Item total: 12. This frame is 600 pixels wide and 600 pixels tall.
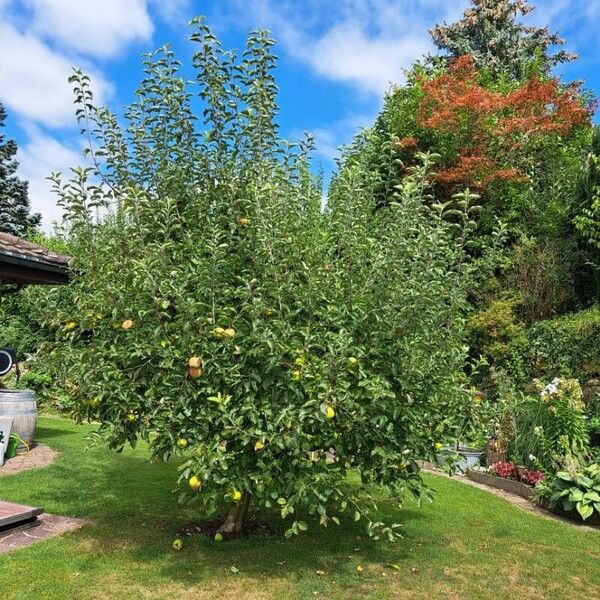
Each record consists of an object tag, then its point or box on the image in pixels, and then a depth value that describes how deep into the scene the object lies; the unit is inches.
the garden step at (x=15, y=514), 198.8
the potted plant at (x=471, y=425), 195.5
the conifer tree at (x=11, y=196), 1381.6
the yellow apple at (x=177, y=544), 193.3
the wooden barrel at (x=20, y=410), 349.7
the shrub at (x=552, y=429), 312.2
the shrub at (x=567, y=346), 450.3
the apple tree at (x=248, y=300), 158.4
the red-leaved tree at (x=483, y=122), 662.5
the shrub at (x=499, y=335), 515.8
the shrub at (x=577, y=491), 268.8
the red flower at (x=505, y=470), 347.9
